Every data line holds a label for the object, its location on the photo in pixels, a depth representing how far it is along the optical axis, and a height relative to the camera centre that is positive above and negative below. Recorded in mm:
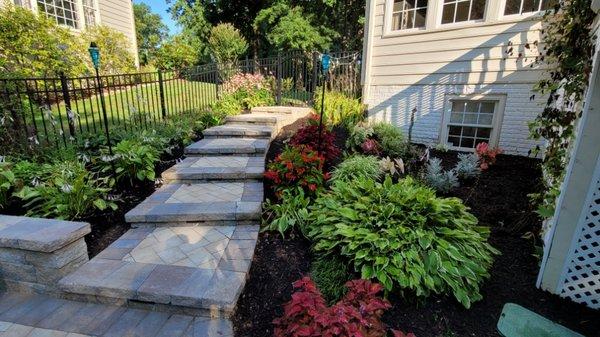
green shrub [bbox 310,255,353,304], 2211 -1400
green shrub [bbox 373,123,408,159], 5043 -747
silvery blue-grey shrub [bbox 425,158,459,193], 3854 -1045
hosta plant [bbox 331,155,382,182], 3808 -951
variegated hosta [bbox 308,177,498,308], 2135 -1109
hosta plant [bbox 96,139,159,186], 3547 -861
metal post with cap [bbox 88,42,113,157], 3061 +373
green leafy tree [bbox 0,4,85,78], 5957 +958
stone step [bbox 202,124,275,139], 5227 -664
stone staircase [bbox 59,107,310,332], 2113 -1348
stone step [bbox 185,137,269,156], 4625 -842
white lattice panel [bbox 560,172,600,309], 2170 -1182
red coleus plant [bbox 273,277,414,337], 1475 -1132
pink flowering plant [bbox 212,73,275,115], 7066 +63
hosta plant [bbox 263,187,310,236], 2954 -1194
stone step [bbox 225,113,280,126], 5801 -490
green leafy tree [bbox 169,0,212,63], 16953 +3843
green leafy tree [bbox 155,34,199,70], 13914 +1733
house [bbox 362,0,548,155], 4871 +553
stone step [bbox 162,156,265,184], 3863 -1010
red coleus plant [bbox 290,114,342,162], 4148 -629
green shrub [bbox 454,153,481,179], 4219 -984
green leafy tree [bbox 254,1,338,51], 14609 +3331
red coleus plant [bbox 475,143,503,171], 4578 -849
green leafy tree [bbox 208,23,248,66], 11727 +2025
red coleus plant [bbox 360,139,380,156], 4840 -812
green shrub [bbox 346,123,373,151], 5121 -700
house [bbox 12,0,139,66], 7660 +2178
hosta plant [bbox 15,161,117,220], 2822 -1021
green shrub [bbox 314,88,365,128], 6016 -277
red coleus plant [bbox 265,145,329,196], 3383 -876
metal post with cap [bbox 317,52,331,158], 3605 +299
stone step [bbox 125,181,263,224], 2998 -1174
